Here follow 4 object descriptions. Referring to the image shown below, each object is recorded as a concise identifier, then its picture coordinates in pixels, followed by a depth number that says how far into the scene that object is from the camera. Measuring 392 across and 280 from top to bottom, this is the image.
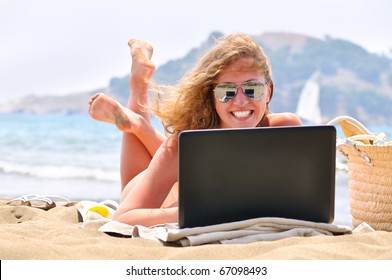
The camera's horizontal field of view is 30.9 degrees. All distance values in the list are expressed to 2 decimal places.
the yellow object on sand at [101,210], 3.93
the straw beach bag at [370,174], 3.70
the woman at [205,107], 3.21
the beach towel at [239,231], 2.71
